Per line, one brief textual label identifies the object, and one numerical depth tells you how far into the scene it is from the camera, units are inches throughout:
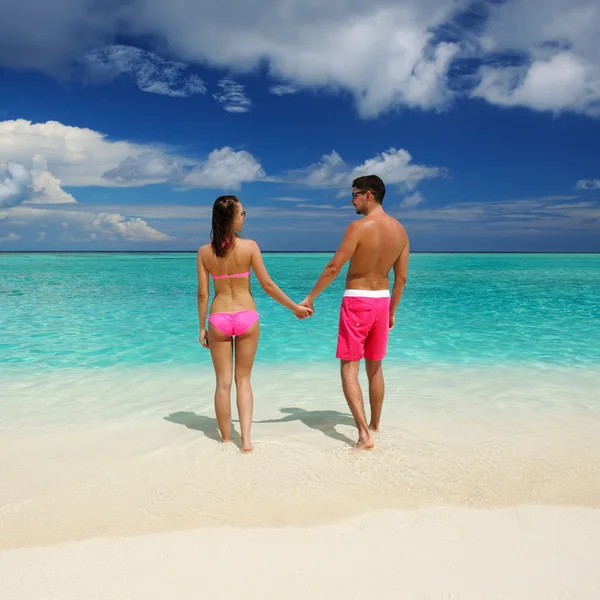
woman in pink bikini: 155.9
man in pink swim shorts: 162.2
